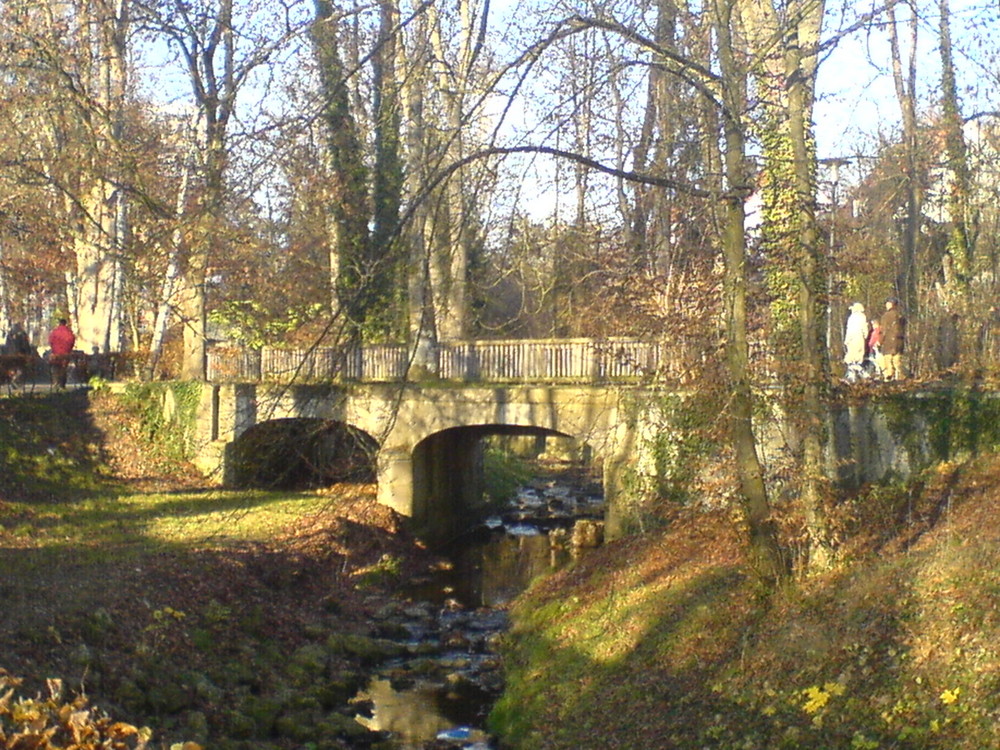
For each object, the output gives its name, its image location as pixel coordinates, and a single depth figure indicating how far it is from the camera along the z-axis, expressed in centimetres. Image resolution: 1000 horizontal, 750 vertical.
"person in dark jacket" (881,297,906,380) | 1784
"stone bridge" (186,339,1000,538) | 1532
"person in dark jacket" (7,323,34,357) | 2644
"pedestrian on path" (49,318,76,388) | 2544
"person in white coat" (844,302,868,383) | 1859
